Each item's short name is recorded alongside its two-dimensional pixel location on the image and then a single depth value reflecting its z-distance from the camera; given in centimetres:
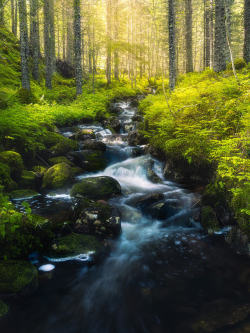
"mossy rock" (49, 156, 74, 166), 955
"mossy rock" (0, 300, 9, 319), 342
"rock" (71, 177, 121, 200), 747
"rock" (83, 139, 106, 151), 1086
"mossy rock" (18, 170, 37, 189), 800
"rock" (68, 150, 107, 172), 988
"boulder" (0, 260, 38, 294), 369
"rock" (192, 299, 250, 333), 326
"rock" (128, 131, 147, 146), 1196
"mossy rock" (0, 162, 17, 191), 711
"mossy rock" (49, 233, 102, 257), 480
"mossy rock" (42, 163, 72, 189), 824
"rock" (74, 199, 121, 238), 567
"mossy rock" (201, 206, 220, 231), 565
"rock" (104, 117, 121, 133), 1461
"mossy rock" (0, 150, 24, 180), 778
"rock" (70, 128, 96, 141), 1218
